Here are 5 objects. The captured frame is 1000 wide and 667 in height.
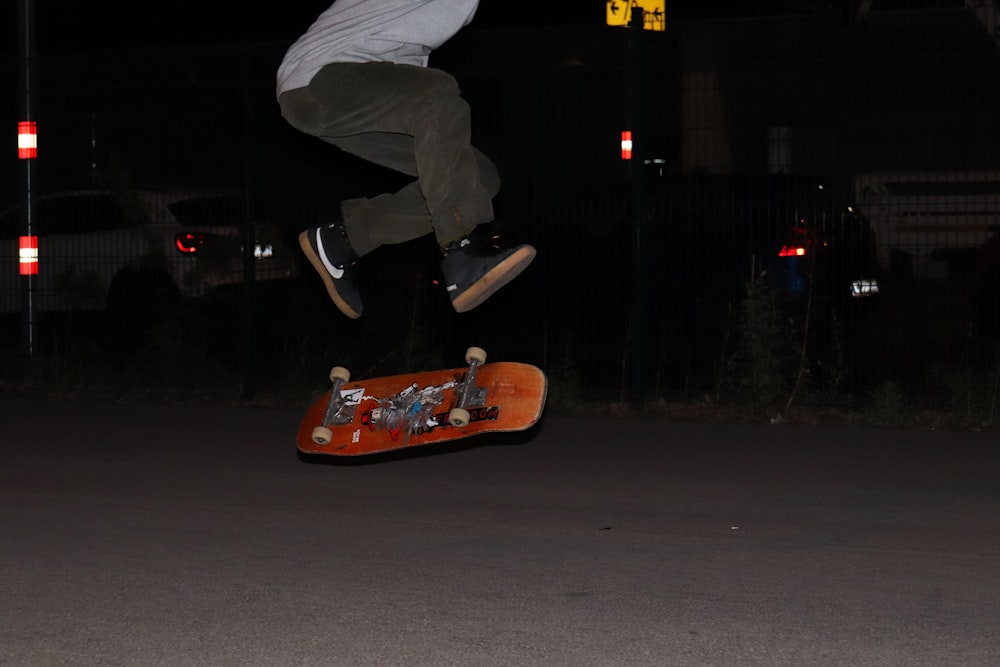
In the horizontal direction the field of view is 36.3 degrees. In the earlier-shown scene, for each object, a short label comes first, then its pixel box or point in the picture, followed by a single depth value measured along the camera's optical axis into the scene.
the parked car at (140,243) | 12.20
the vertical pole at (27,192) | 12.91
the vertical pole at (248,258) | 11.67
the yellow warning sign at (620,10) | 17.80
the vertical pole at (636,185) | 10.88
